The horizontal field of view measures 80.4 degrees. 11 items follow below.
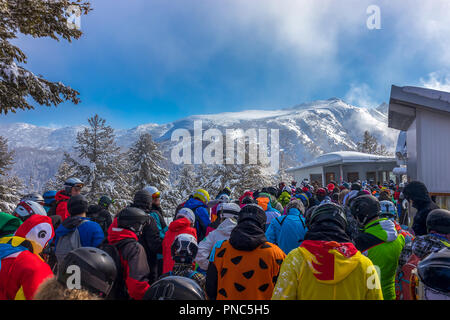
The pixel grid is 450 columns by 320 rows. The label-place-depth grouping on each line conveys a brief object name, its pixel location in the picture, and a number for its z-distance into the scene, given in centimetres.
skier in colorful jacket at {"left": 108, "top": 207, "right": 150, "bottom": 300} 276
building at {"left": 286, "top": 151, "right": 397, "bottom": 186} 2767
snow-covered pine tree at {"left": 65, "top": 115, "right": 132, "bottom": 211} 2319
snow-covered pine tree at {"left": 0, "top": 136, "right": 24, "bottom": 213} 1494
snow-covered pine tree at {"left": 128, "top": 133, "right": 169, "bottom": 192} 2639
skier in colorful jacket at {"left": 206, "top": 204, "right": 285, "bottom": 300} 243
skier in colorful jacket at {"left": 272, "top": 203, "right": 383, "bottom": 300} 181
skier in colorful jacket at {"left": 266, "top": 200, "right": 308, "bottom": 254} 409
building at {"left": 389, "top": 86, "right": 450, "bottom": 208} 914
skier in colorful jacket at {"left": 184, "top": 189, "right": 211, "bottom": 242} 594
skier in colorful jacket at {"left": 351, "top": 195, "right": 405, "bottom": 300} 303
